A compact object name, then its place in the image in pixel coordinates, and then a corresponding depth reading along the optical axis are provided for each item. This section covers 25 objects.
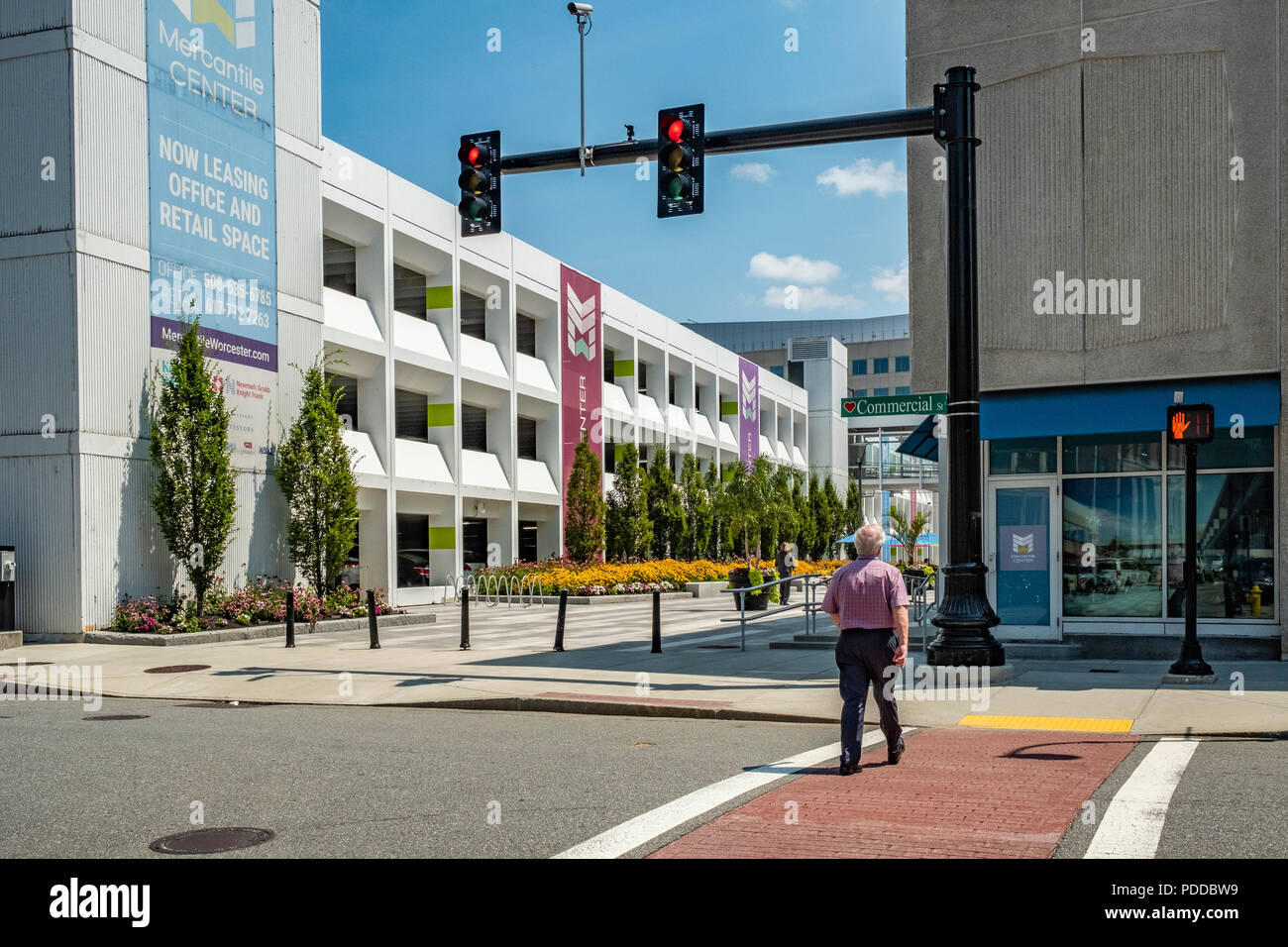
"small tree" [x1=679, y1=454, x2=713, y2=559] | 50.81
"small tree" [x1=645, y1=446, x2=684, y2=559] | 48.44
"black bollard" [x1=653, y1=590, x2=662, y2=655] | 17.64
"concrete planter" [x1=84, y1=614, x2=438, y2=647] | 20.34
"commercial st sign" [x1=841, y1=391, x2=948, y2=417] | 13.70
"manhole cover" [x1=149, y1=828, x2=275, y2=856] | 6.26
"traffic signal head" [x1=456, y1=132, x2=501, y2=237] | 14.24
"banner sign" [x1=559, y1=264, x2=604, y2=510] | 44.31
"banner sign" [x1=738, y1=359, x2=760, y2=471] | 65.44
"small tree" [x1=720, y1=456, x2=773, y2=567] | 49.16
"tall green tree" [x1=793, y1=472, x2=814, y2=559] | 65.44
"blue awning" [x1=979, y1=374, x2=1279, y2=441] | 15.59
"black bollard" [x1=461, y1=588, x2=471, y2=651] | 18.58
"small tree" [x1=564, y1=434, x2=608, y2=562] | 42.09
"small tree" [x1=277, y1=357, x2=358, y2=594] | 25.69
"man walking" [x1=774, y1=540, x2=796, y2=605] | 32.81
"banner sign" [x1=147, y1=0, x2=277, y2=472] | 22.75
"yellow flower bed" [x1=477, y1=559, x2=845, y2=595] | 36.28
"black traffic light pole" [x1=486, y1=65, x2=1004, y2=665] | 13.04
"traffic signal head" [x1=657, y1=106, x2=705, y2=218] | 13.28
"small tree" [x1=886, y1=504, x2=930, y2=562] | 49.68
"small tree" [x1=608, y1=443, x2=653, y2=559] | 44.84
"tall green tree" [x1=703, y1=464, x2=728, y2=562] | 52.66
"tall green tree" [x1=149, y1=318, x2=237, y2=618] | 22.11
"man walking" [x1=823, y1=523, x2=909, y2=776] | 8.51
